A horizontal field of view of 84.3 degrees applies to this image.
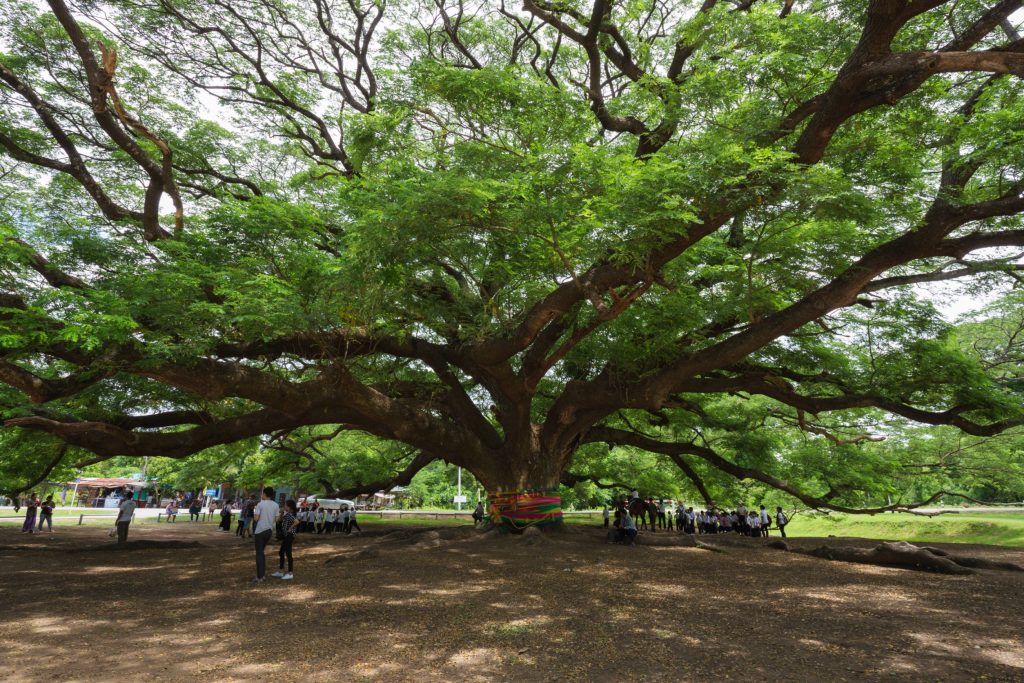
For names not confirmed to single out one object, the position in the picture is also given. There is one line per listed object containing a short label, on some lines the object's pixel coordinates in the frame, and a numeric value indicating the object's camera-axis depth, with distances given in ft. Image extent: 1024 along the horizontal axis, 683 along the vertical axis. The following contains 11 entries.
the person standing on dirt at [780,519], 53.47
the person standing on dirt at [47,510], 53.71
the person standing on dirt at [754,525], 54.39
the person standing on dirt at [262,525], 24.72
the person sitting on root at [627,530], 38.68
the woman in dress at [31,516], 51.08
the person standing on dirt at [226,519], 60.08
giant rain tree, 23.20
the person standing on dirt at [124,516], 39.22
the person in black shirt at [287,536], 26.07
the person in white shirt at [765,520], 55.61
